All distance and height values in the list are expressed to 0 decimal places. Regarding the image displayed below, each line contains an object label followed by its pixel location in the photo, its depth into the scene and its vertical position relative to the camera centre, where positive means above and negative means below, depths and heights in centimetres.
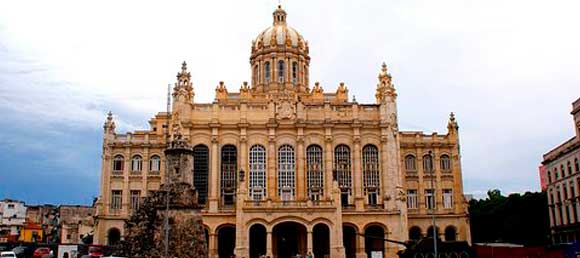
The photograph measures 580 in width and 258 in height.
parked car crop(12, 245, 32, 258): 5206 +99
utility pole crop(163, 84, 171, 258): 4098 +304
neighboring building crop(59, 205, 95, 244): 8131 +528
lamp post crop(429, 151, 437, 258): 6728 +723
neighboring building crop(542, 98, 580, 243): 6044 +689
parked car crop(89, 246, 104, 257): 5180 +92
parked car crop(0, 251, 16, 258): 4365 +56
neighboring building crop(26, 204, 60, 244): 9412 +684
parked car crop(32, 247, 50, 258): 5050 +85
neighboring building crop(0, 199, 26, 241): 9100 +681
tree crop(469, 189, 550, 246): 7269 +419
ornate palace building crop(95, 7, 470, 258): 6119 +912
